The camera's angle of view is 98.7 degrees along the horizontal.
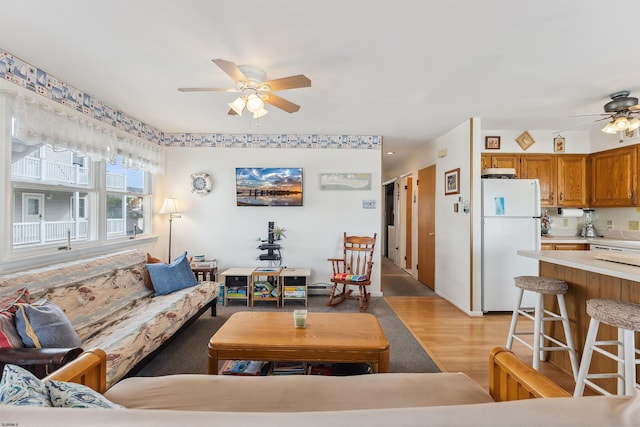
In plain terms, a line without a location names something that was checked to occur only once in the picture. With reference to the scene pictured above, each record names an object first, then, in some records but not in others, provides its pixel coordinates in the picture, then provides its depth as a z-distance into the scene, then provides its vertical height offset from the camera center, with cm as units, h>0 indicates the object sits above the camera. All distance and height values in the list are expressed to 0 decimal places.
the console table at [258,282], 371 -97
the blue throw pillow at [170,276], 294 -67
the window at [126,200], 322 +19
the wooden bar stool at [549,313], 199 -74
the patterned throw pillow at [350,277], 365 -85
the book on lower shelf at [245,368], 189 -109
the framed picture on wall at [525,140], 395 +105
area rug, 225 -125
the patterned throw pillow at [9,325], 144 -60
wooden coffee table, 180 -88
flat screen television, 420 +45
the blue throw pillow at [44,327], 153 -65
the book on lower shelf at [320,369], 194 -112
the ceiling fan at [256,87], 195 +96
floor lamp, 389 +12
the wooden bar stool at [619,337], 146 -71
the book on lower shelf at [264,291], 373 -105
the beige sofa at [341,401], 61 -67
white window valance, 210 +76
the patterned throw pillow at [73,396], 82 -56
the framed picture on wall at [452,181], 375 +46
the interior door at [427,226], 455 -21
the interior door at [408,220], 587 -15
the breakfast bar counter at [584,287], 174 -53
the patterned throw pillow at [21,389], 74 -49
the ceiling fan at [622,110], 261 +99
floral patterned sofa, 183 -82
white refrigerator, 341 -18
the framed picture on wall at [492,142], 395 +103
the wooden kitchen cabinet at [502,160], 397 +77
